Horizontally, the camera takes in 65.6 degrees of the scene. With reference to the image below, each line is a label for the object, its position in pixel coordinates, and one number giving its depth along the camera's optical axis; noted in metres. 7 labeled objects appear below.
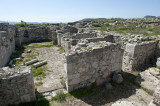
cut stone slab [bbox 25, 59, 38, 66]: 10.22
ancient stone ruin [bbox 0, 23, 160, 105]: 5.46
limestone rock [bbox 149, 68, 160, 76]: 7.54
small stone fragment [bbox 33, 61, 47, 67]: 9.89
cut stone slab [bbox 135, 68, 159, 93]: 6.85
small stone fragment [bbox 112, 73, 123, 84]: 7.35
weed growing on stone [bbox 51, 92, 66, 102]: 6.05
